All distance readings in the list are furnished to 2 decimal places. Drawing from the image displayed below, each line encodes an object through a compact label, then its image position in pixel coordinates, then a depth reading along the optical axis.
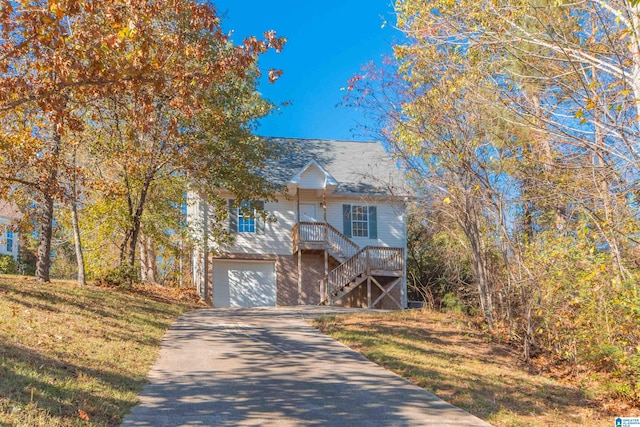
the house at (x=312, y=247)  24.12
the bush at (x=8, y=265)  28.63
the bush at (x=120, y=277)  19.44
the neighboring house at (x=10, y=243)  39.81
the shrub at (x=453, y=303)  19.17
